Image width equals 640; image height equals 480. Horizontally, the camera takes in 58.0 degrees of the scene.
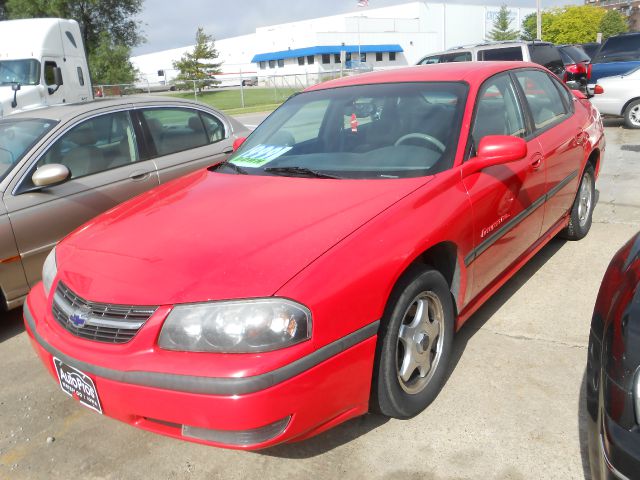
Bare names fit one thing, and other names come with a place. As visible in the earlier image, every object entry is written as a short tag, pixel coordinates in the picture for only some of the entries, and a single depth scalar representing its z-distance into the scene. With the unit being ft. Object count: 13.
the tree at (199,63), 172.14
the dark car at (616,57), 40.45
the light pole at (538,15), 106.52
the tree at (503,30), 212.84
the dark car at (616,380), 5.17
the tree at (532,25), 192.75
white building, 217.36
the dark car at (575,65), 43.48
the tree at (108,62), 104.78
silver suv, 39.29
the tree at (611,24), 199.62
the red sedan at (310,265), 6.73
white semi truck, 43.50
